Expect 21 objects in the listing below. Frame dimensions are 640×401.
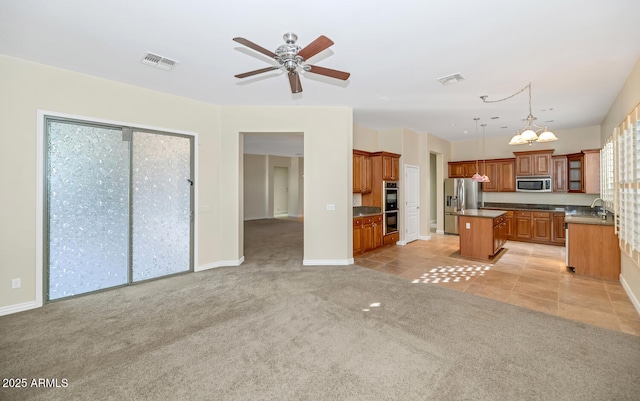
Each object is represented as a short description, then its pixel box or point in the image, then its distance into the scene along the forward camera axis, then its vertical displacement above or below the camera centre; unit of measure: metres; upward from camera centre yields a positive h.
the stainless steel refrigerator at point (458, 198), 8.10 +0.14
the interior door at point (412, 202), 7.27 +0.01
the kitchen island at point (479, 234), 5.45 -0.68
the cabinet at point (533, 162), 7.23 +1.11
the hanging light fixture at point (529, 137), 4.02 +1.00
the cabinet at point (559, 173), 7.07 +0.77
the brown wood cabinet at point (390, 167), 6.50 +0.88
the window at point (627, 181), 3.00 +0.27
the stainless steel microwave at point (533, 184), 7.27 +0.50
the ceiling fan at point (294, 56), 2.29 +1.39
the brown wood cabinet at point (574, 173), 6.81 +0.76
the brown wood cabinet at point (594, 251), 4.22 -0.80
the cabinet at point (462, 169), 8.40 +1.07
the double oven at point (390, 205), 6.57 -0.07
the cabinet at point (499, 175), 7.86 +0.83
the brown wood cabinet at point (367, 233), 5.80 -0.70
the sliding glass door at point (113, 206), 3.55 -0.05
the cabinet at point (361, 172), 6.16 +0.72
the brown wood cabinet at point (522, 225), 7.27 -0.64
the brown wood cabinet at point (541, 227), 6.97 -0.65
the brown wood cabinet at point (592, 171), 6.18 +0.73
